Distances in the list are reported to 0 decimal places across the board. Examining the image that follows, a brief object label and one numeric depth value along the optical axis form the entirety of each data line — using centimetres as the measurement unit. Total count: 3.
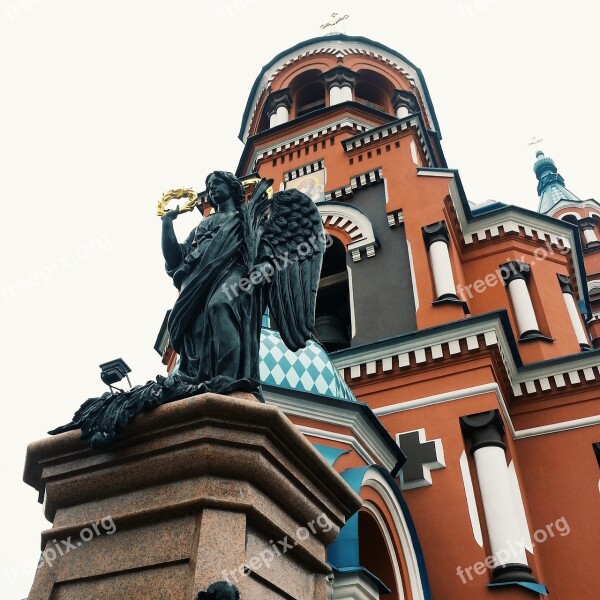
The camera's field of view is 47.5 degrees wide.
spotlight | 345
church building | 710
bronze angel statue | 288
